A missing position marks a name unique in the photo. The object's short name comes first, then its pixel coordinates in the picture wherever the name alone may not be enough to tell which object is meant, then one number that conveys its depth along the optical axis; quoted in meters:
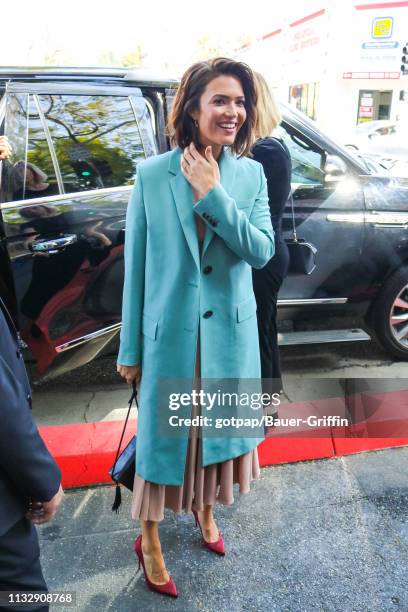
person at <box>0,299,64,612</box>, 1.15
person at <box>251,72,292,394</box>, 1.98
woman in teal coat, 1.68
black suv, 2.71
